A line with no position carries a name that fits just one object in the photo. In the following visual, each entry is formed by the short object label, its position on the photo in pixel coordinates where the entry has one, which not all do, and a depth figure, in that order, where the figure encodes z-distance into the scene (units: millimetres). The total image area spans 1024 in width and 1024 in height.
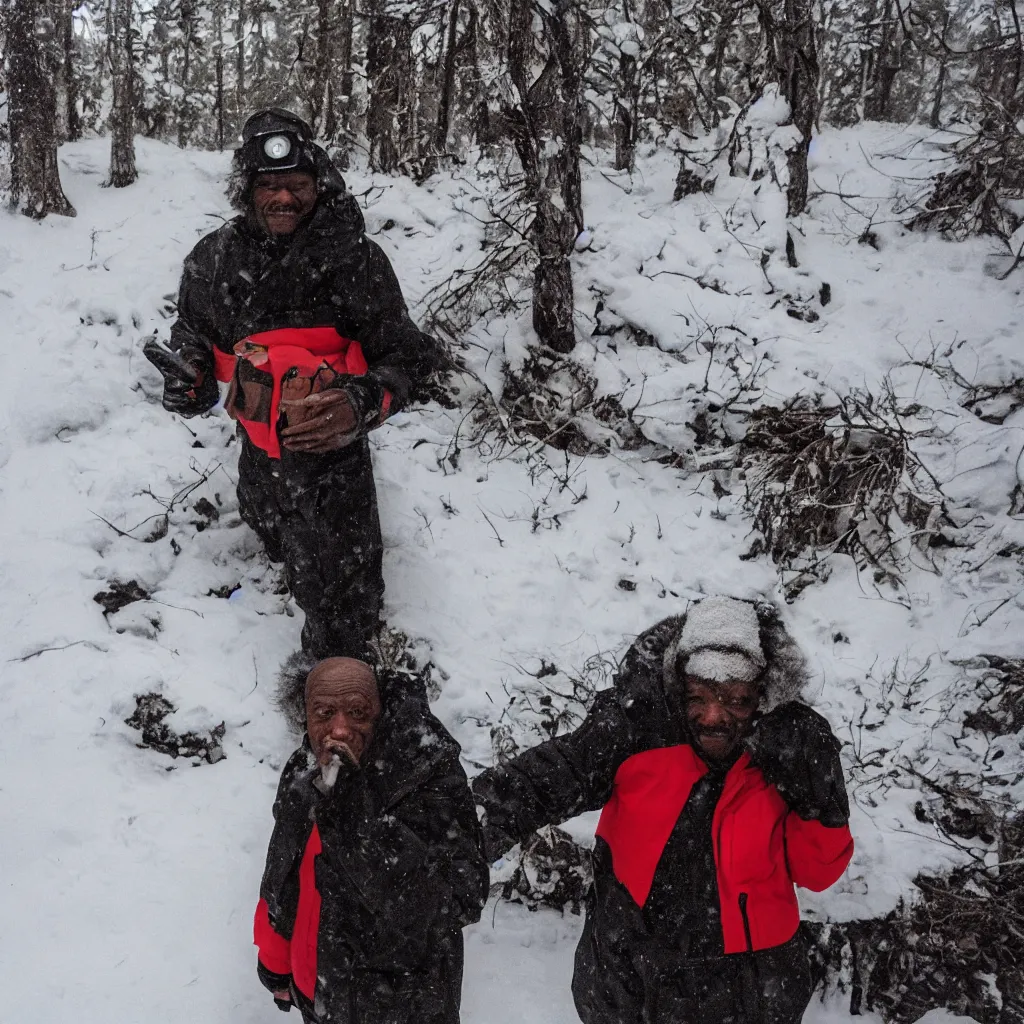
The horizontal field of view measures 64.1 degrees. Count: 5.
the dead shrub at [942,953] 3006
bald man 2346
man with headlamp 3365
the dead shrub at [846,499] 4613
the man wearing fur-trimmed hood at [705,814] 2369
